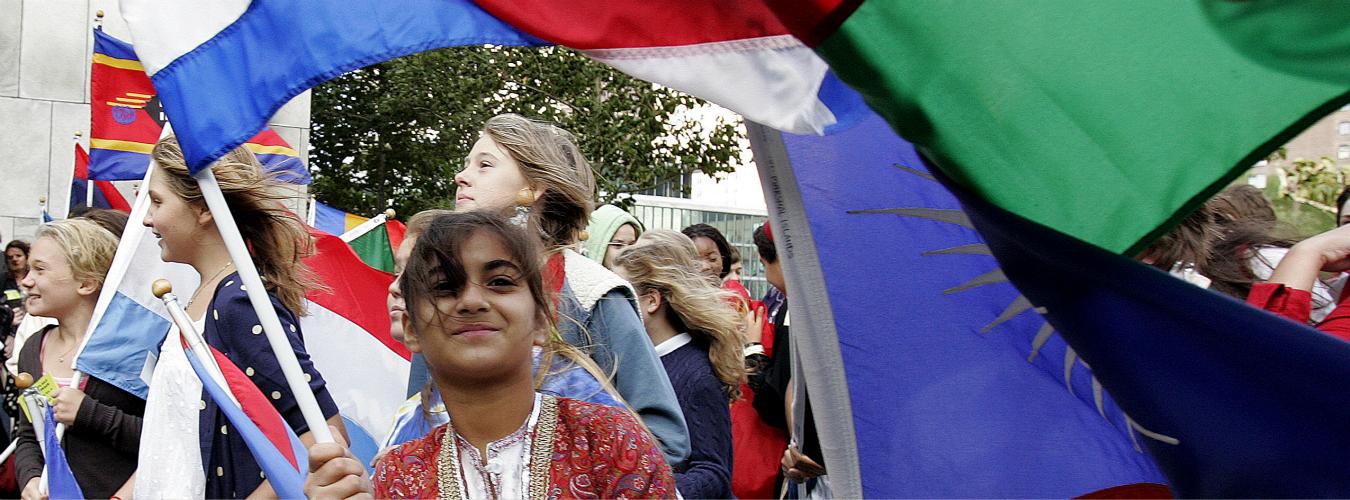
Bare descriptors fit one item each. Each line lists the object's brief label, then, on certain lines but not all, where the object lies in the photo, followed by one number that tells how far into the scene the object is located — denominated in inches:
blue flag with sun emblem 105.6
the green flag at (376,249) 287.3
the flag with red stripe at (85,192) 346.0
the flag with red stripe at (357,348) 183.5
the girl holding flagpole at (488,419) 90.8
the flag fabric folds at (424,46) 97.4
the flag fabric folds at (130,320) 166.2
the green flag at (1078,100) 77.1
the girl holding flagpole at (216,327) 134.1
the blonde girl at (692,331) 162.9
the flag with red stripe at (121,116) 292.5
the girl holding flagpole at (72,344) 167.0
